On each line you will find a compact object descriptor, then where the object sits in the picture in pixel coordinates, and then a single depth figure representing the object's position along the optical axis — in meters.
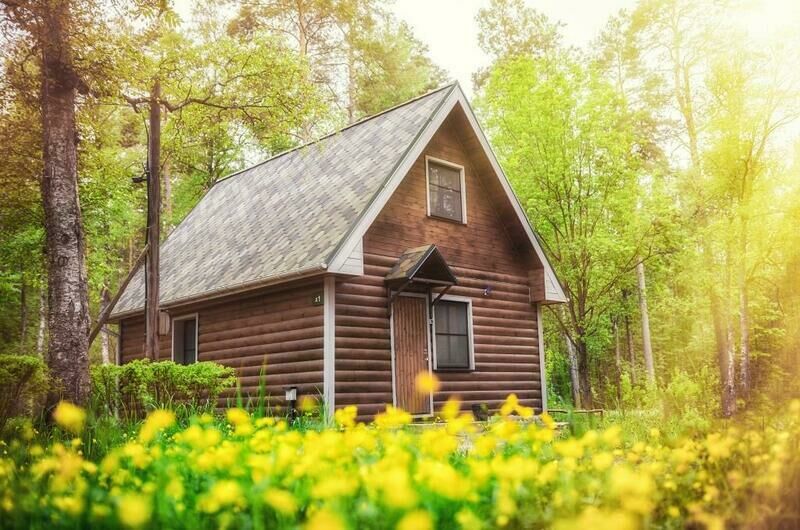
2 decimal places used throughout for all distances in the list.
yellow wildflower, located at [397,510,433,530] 2.12
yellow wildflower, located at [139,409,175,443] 3.39
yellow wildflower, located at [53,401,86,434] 3.06
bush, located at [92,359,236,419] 9.87
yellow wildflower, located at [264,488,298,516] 2.39
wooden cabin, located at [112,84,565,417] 11.67
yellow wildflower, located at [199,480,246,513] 2.47
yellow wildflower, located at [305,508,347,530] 2.08
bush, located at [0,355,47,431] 7.28
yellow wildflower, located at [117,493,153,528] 2.22
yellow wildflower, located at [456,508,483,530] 2.40
